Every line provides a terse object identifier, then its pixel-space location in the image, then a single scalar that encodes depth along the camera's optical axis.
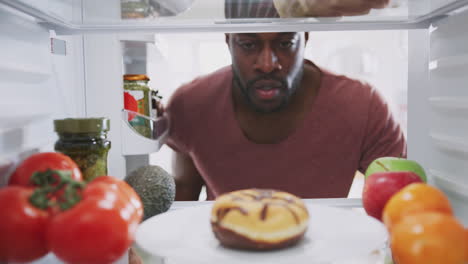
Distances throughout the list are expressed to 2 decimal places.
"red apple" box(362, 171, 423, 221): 0.98
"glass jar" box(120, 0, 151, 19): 1.19
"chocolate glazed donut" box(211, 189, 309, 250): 0.72
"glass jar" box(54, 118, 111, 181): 0.95
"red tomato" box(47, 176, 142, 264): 0.66
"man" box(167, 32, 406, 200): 1.54
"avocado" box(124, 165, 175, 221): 1.08
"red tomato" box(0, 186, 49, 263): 0.68
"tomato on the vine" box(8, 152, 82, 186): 0.82
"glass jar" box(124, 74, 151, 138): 1.36
